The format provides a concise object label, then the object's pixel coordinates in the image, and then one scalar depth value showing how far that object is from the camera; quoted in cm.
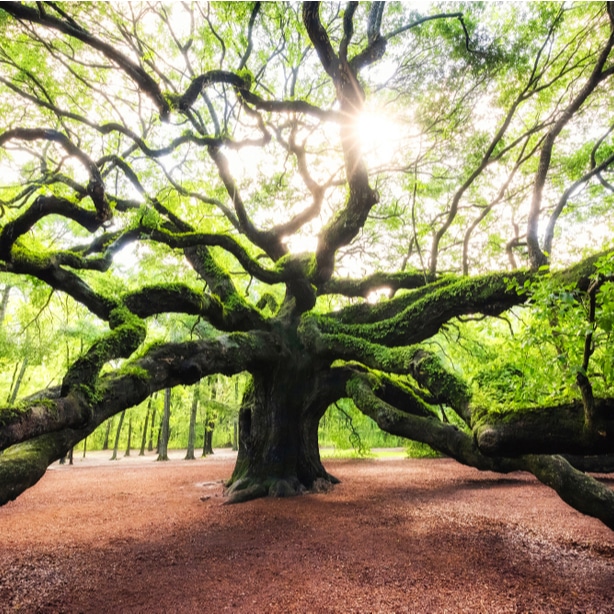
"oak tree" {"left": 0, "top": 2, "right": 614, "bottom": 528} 355
